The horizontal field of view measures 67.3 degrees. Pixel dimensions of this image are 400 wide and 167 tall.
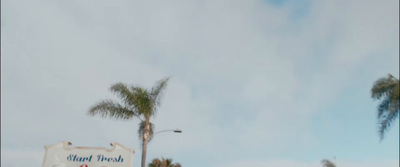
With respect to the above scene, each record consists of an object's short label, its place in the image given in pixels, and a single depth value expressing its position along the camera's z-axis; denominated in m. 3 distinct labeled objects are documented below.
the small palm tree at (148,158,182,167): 36.47
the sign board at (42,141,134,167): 16.91
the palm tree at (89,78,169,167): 18.06
